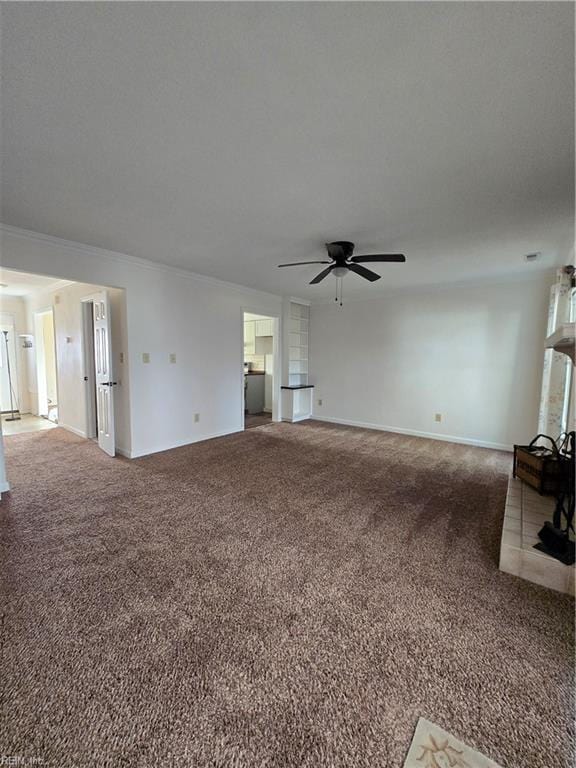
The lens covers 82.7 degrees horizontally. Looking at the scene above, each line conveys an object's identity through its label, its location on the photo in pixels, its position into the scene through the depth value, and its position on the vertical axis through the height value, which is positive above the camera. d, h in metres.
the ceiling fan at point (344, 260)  3.13 +0.93
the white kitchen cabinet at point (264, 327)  7.02 +0.63
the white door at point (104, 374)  4.02 -0.24
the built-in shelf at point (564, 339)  1.84 +0.11
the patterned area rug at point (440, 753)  1.06 -1.32
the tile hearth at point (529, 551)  1.87 -1.16
